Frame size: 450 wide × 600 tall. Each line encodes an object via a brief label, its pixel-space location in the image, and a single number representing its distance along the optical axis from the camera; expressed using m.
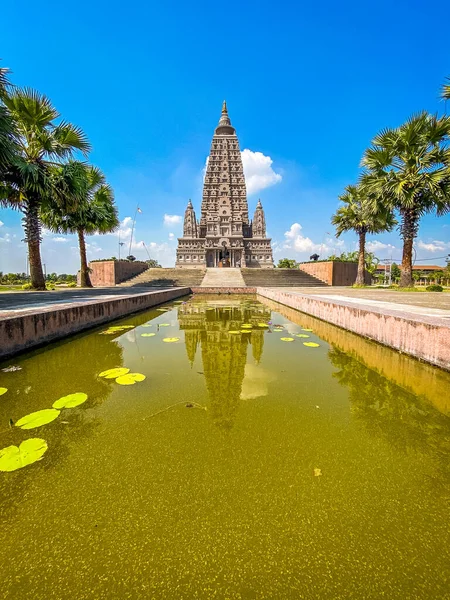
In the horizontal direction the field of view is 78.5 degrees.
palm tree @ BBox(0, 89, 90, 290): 11.33
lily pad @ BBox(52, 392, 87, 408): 2.59
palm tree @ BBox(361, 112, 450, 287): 12.91
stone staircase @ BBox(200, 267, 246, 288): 21.59
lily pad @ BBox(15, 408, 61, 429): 2.23
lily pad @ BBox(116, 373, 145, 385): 3.18
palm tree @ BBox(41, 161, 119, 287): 16.67
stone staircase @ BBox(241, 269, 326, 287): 22.48
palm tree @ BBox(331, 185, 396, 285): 18.91
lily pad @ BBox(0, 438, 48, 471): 1.76
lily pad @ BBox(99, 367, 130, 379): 3.35
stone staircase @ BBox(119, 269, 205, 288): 21.91
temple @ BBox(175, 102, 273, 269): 45.47
